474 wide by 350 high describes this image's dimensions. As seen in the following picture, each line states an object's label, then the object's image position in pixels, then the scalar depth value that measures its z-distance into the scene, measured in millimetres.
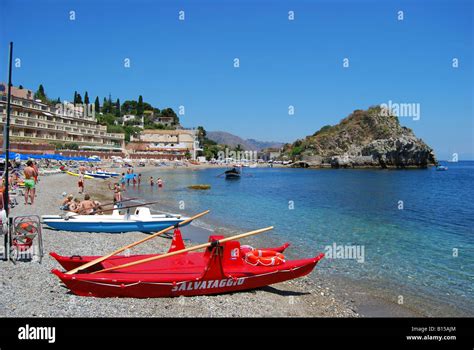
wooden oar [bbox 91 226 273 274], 9716
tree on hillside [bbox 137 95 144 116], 189750
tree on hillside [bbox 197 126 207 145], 185650
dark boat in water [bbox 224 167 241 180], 80612
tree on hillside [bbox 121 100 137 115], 193000
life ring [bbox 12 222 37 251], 11152
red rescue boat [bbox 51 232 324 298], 9266
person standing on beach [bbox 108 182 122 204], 26109
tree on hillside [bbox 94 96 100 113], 165125
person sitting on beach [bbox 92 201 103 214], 19153
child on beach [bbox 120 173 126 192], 46725
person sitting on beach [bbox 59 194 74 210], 18906
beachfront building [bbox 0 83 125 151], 80875
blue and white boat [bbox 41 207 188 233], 16719
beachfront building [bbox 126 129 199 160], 137625
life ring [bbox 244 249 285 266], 10961
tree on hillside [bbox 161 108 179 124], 198875
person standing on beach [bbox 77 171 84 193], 36994
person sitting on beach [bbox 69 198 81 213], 18484
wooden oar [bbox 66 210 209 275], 9508
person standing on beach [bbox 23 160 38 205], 22391
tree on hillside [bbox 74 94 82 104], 149125
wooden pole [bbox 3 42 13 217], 10475
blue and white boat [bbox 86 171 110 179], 61375
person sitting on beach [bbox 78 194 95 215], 18406
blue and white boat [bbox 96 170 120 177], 63484
